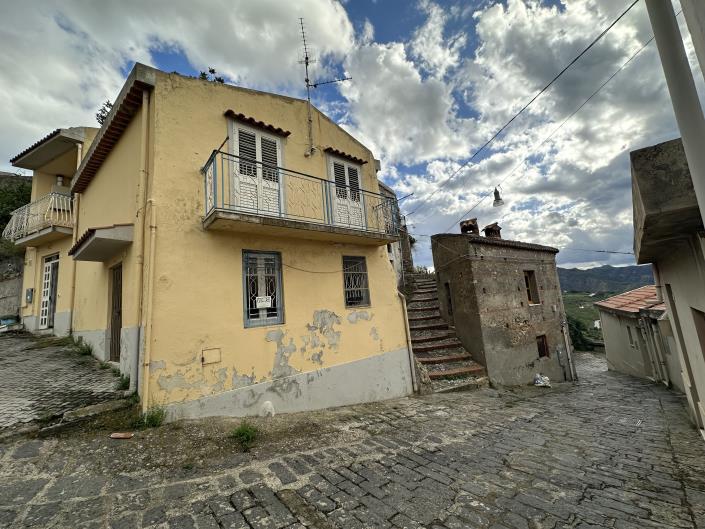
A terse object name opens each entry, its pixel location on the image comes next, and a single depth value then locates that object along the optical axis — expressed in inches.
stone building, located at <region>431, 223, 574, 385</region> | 433.7
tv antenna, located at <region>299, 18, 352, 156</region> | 319.9
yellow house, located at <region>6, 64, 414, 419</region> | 216.4
